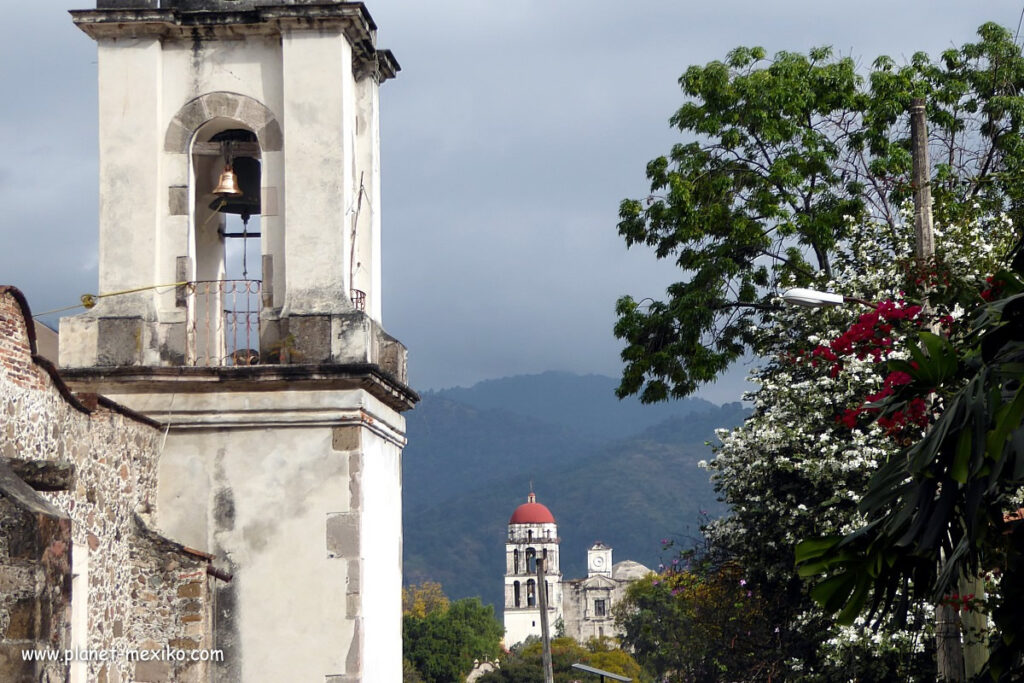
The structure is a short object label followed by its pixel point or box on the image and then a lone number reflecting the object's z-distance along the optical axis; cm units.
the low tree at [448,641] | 11181
